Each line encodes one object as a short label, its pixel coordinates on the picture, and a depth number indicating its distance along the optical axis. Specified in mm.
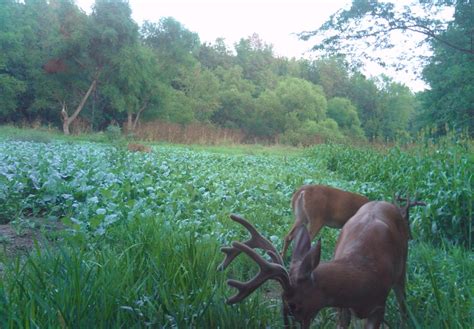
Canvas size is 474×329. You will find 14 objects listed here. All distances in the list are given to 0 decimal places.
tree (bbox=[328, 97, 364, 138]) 54500
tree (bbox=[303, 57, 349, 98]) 61406
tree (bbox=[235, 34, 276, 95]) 55000
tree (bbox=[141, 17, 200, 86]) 38750
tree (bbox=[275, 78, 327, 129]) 46531
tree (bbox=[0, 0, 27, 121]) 29094
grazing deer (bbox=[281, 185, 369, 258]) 4844
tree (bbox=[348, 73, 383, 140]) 60156
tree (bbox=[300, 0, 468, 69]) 14352
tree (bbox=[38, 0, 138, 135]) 29078
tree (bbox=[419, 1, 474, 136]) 15203
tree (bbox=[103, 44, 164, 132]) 29453
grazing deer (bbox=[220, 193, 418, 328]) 1708
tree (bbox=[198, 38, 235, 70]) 54281
